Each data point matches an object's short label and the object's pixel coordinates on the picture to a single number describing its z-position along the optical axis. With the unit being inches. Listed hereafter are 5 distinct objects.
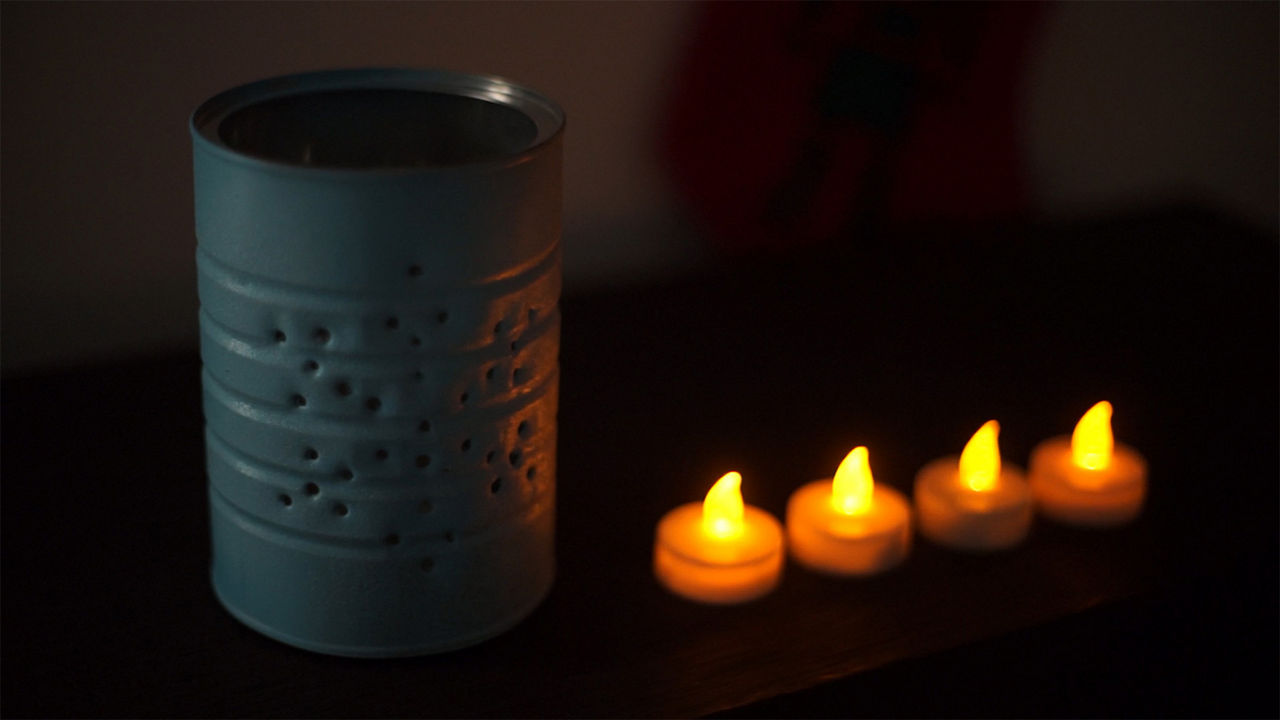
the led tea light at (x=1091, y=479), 31.3
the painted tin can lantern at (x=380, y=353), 23.2
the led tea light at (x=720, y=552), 28.5
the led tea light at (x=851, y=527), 29.4
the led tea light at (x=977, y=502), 30.2
